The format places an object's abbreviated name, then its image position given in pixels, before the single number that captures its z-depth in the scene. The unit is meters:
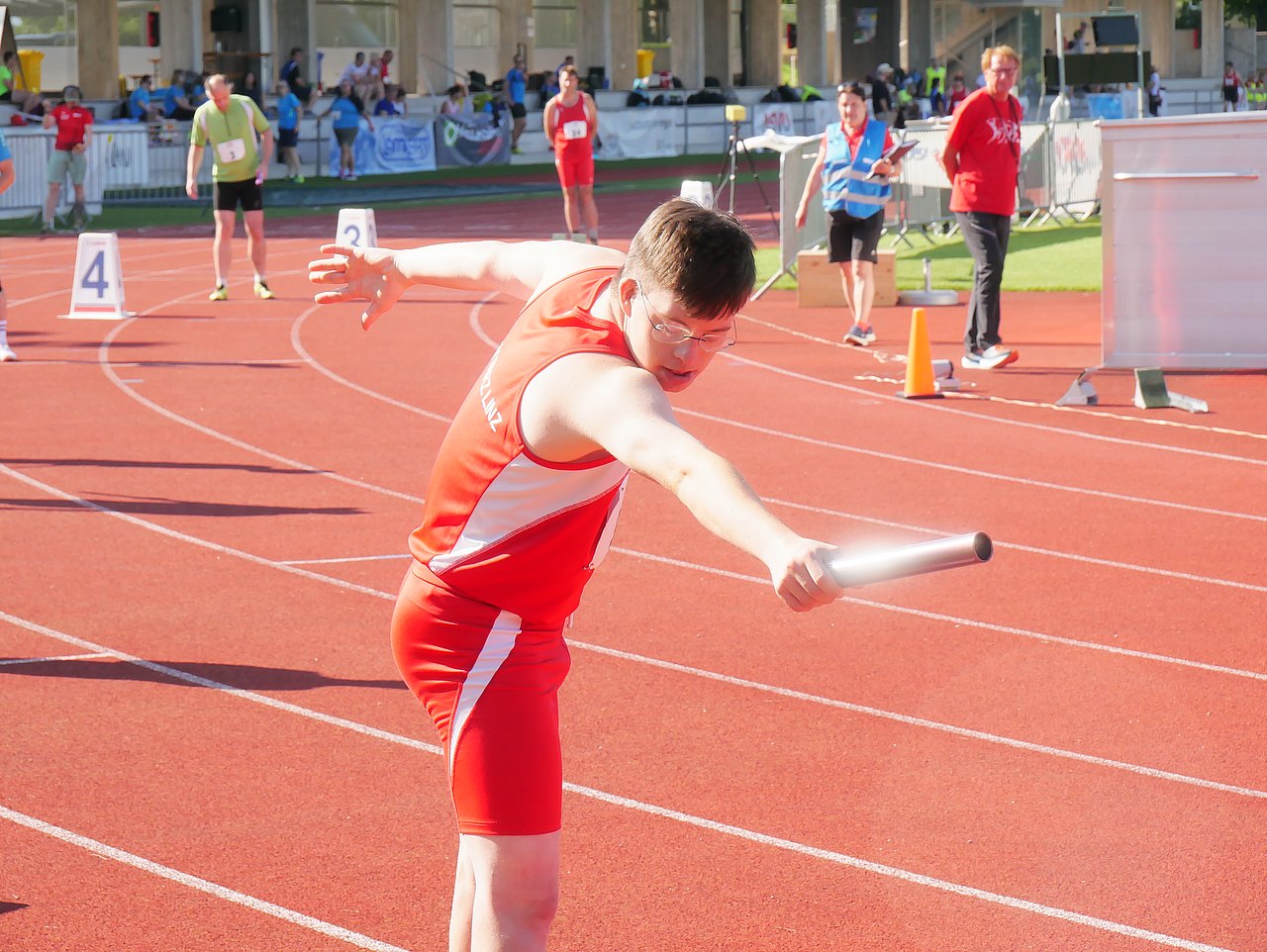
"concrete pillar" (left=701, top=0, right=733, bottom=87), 52.97
